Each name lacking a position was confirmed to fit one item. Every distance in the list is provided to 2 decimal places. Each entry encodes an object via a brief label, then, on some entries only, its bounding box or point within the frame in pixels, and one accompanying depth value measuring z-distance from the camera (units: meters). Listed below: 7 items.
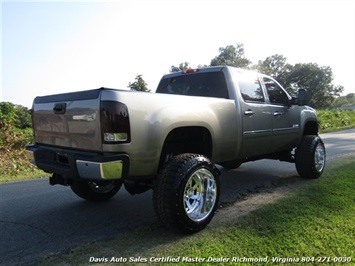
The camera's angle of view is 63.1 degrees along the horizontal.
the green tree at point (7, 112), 10.31
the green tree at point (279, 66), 75.62
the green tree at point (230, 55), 52.19
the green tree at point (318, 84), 67.24
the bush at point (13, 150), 7.48
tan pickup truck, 2.68
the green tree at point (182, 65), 46.83
